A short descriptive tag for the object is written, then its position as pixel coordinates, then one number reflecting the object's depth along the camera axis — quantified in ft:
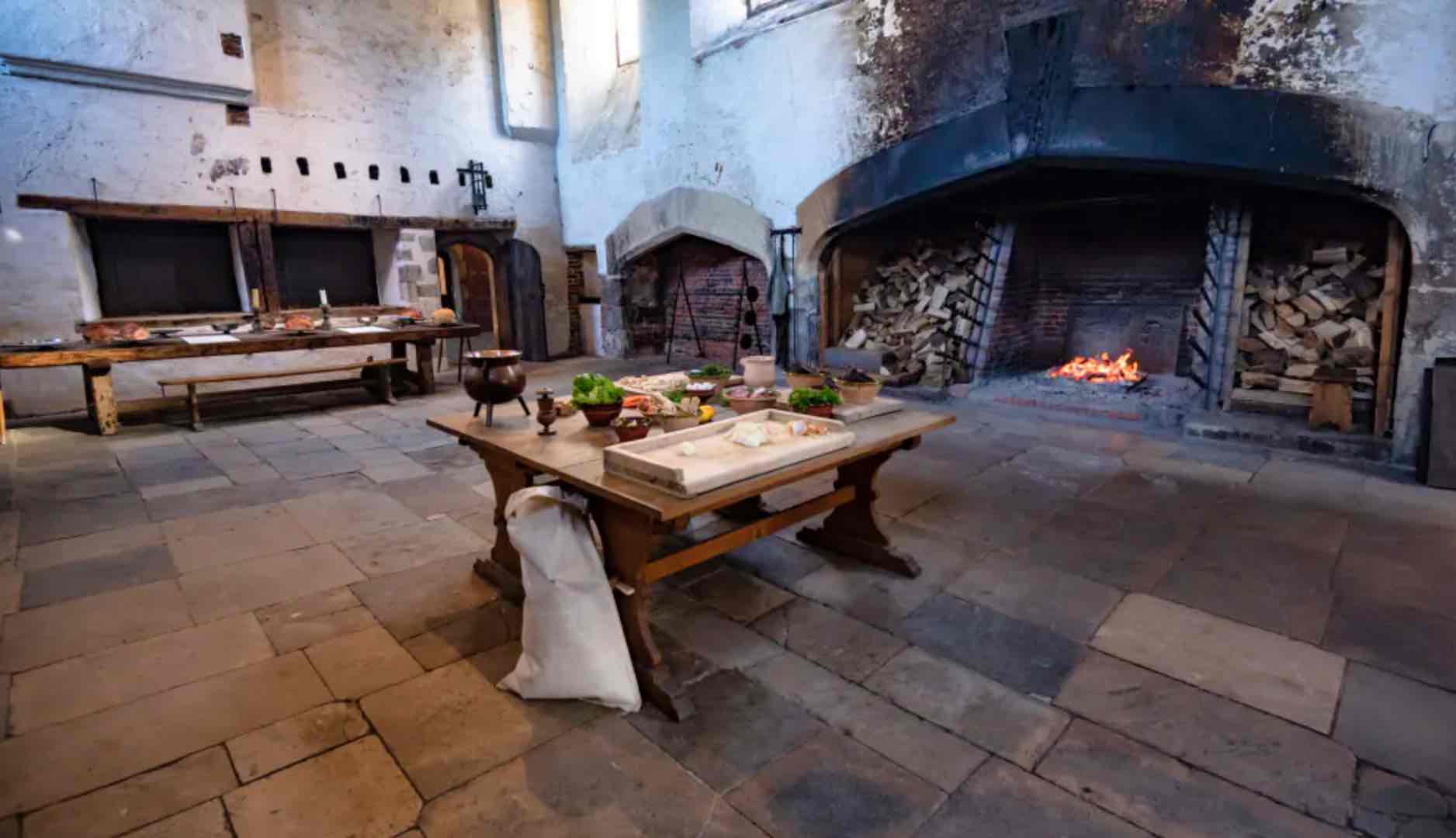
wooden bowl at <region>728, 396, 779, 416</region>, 9.74
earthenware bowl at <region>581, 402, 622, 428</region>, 9.21
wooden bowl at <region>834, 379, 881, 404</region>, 10.11
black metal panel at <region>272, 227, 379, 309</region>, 26.84
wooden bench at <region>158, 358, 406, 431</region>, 21.74
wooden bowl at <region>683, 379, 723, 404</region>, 10.09
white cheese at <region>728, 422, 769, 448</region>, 8.02
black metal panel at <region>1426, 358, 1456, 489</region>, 13.35
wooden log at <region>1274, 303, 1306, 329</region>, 16.70
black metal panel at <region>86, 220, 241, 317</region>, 23.57
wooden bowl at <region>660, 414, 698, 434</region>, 8.82
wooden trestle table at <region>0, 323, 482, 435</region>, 17.13
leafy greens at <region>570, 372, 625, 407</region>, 9.24
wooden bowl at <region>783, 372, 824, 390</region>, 10.71
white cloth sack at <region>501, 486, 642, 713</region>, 7.12
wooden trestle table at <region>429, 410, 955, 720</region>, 7.16
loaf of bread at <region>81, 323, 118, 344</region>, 21.97
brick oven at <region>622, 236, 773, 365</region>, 29.43
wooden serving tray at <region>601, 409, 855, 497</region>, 6.94
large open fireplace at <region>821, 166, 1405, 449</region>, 16.26
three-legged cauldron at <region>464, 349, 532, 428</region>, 9.70
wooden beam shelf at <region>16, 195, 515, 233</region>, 21.62
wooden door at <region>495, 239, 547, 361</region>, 32.12
